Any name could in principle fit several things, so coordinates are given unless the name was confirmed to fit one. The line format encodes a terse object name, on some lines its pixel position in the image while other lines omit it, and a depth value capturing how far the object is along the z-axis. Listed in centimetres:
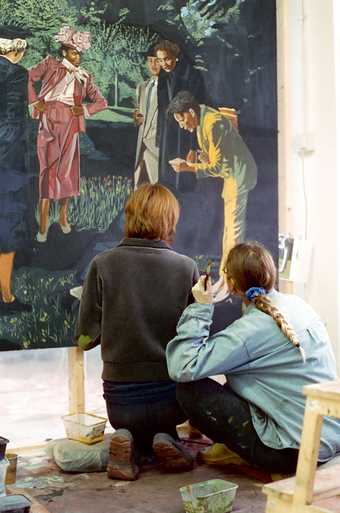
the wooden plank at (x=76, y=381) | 287
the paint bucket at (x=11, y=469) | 225
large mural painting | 273
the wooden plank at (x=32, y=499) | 191
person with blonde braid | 212
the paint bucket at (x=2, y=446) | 204
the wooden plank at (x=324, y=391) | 159
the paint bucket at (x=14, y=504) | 180
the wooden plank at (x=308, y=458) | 164
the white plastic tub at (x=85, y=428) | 262
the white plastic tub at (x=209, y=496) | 196
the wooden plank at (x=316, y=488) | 170
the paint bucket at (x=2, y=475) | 200
